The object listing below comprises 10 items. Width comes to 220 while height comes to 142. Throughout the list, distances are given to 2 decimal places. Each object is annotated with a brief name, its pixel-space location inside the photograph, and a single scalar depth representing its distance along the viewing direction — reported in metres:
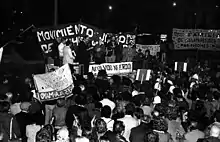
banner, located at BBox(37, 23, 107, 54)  16.12
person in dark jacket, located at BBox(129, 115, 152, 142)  7.16
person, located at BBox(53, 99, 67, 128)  8.34
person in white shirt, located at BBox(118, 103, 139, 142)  7.74
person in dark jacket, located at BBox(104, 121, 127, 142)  6.60
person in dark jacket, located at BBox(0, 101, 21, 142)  7.57
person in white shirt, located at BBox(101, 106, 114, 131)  7.59
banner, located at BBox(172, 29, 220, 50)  18.70
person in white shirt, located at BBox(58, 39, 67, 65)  15.58
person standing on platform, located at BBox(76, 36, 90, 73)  15.76
